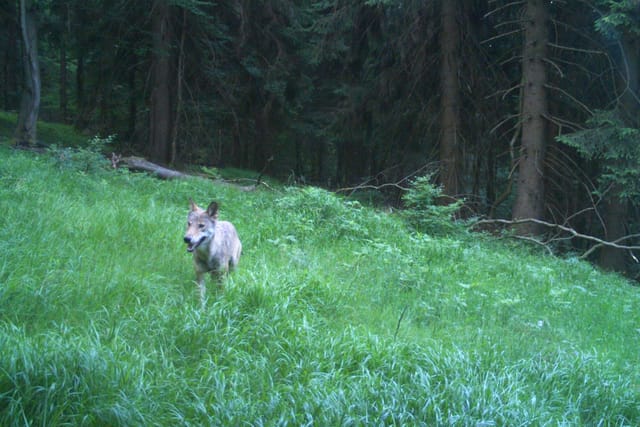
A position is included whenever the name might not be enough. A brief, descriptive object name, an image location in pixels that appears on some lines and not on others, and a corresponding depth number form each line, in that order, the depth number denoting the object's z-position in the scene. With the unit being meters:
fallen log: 14.82
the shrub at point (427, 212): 12.95
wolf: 6.38
